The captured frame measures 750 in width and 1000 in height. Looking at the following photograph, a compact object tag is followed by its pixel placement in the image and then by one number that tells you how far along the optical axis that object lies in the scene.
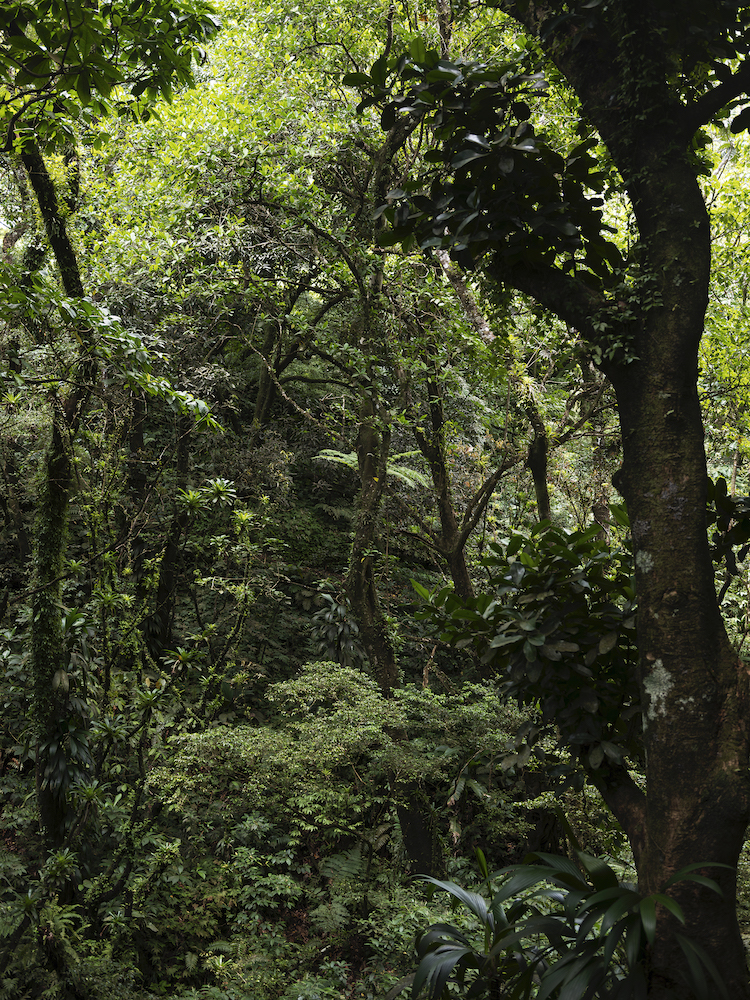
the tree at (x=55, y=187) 2.24
